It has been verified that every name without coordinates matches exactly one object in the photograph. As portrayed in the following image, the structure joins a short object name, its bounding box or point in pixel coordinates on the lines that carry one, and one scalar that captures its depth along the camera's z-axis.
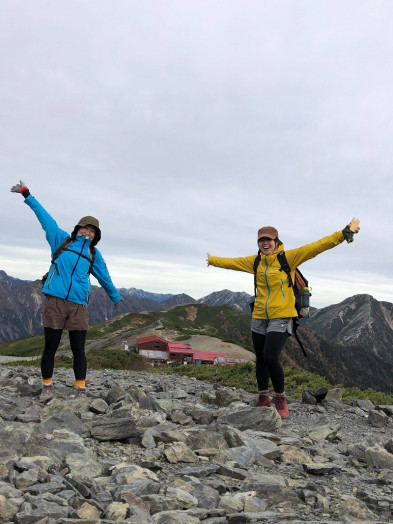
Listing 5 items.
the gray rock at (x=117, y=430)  5.70
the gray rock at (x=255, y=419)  6.95
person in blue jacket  8.02
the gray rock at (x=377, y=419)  8.75
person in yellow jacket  7.80
